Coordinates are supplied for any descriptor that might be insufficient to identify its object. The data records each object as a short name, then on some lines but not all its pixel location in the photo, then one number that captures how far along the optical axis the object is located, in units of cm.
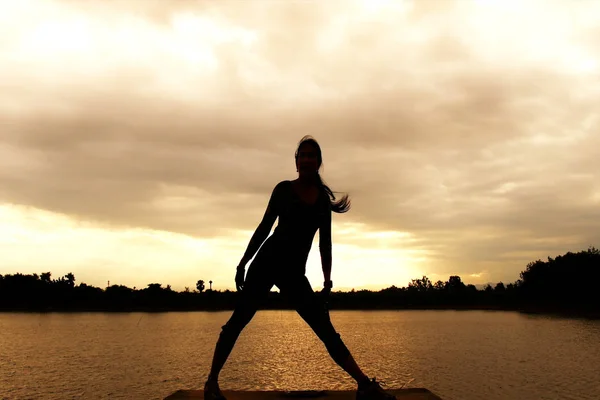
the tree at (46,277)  16888
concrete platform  554
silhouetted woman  526
